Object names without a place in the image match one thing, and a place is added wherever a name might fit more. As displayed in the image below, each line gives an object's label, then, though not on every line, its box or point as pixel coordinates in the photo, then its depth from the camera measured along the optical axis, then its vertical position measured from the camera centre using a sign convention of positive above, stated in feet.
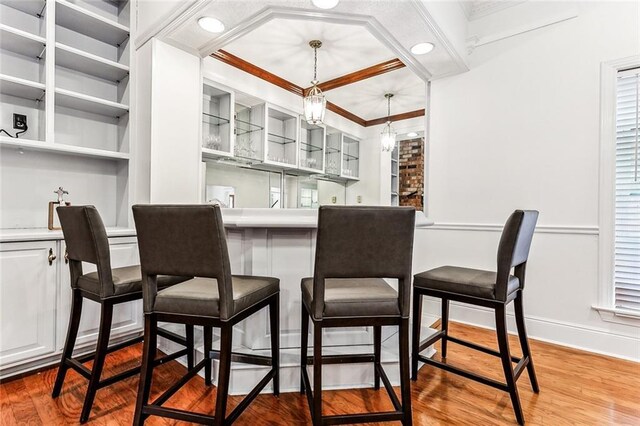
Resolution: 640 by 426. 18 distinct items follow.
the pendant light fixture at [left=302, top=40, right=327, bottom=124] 10.07 +3.29
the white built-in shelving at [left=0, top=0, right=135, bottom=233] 7.22 +2.54
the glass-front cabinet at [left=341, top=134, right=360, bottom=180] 17.46 +2.98
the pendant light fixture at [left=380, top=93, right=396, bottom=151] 13.48 +3.03
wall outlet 7.45 +1.93
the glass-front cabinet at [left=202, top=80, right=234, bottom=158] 11.06 +3.13
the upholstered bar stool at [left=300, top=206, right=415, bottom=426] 4.20 -0.79
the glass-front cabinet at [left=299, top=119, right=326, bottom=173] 15.42 +3.19
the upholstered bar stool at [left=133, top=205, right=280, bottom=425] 4.13 -1.01
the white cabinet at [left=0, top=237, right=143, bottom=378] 6.04 -2.00
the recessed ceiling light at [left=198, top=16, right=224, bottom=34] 7.21 +4.21
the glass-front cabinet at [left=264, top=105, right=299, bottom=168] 13.80 +3.23
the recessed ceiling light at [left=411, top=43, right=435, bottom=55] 8.36 +4.32
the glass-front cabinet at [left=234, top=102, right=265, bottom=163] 12.60 +3.17
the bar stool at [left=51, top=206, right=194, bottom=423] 5.05 -1.30
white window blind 7.44 +0.52
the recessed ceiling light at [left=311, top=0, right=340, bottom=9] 6.53 +4.22
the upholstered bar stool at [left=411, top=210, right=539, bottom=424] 5.15 -1.32
